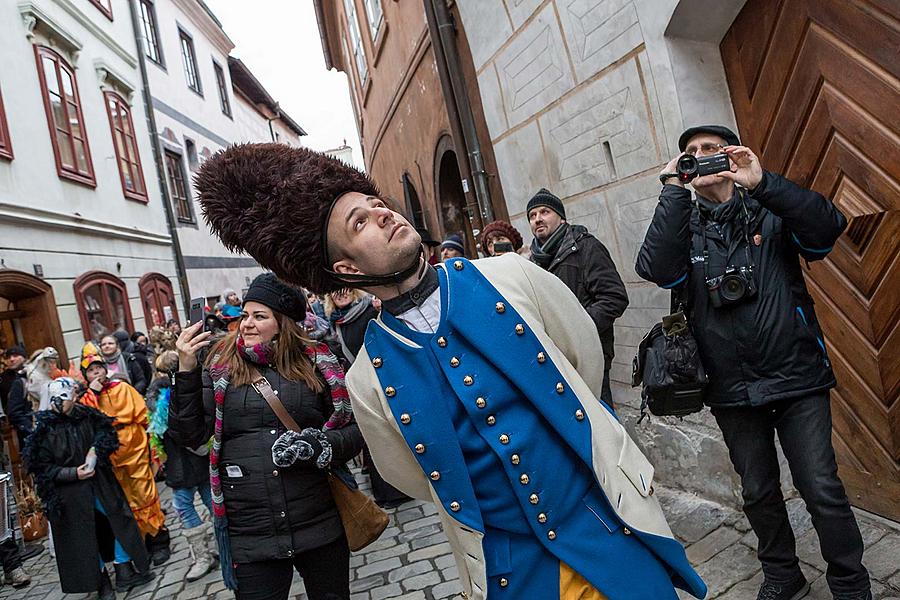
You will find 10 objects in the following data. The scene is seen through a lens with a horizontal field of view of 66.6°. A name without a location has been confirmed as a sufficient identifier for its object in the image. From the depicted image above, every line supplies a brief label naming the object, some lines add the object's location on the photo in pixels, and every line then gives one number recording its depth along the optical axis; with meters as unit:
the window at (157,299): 13.83
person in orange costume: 5.09
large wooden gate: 2.99
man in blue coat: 1.64
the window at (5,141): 9.33
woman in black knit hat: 2.83
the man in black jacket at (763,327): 2.50
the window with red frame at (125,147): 13.71
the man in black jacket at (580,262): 4.01
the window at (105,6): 13.60
